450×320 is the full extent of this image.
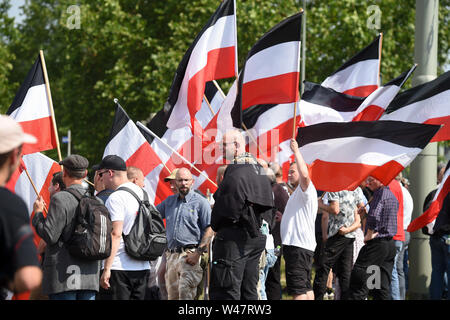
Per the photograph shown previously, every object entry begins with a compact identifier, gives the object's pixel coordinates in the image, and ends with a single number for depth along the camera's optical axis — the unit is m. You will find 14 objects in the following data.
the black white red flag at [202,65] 16.41
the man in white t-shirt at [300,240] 14.02
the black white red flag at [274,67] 16.16
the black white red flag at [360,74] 20.23
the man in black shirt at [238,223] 12.48
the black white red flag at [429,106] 15.52
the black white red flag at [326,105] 18.72
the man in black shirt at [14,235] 6.34
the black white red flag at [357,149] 14.11
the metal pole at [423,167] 20.23
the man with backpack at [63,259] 11.78
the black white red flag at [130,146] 18.34
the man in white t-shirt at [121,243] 13.10
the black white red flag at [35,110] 15.96
